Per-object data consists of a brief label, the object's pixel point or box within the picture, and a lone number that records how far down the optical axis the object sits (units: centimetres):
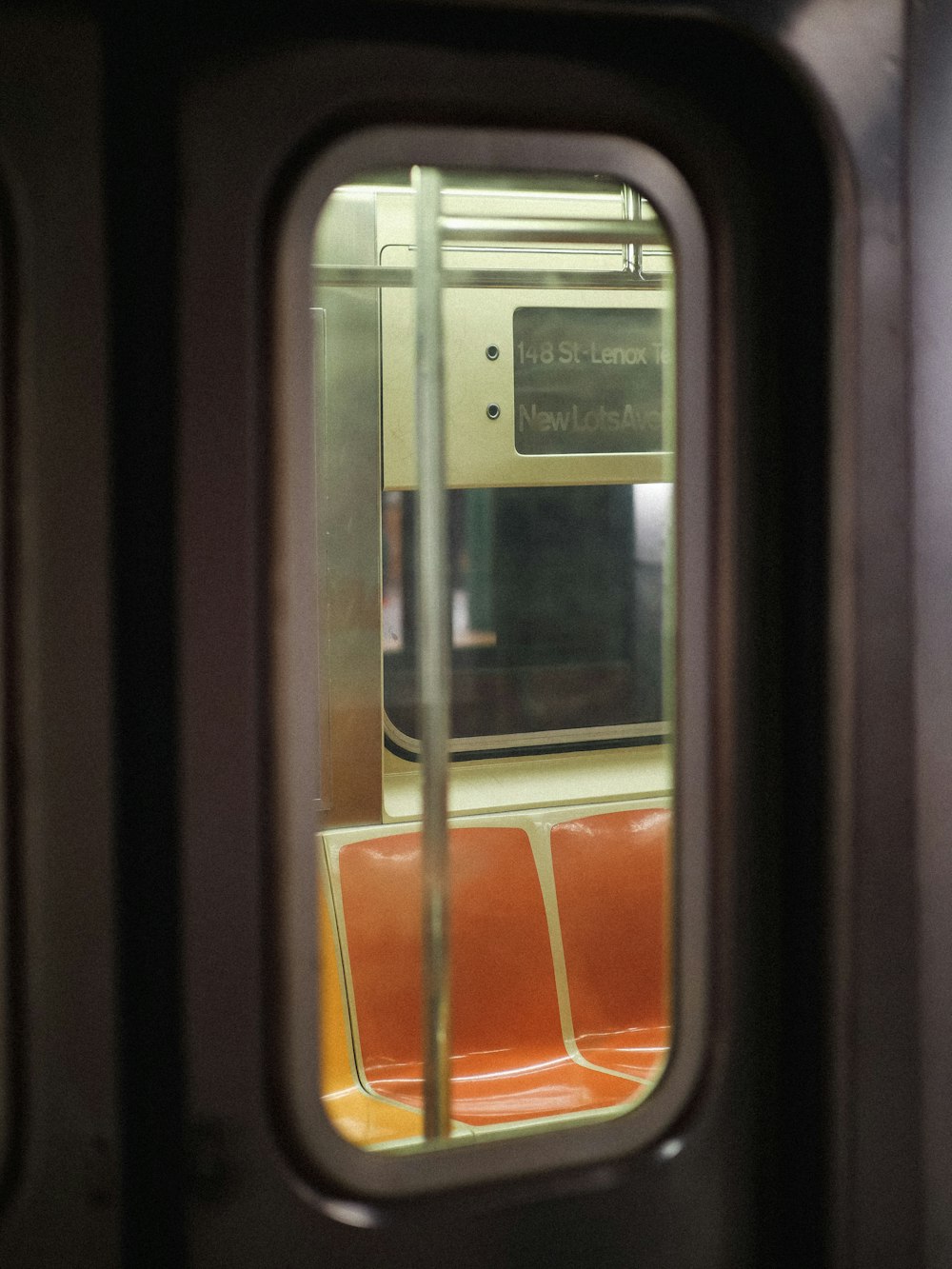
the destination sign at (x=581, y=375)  292
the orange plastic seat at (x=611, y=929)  271
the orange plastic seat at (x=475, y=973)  249
